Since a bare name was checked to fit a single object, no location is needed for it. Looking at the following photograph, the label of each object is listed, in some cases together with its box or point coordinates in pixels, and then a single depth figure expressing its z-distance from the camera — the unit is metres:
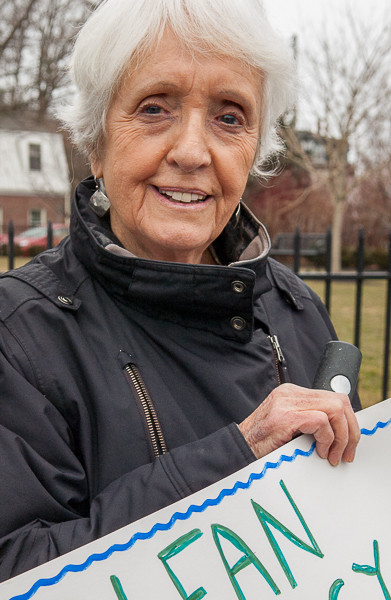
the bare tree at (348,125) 15.20
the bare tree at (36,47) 8.31
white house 18.59
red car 18.15
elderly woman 1.02
